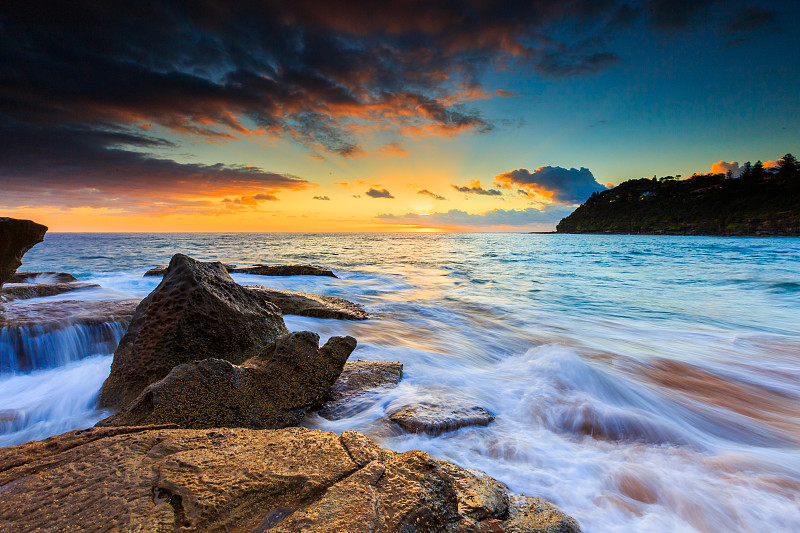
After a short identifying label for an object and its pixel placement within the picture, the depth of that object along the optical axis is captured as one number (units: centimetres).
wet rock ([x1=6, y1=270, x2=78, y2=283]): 1017
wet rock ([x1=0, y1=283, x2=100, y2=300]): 749
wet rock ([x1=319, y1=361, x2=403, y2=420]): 349
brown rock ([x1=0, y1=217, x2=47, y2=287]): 529
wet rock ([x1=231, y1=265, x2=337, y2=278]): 1455
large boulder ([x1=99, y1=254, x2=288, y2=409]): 352
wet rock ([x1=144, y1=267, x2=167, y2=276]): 1375
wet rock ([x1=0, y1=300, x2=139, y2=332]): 502
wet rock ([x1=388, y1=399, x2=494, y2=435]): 314
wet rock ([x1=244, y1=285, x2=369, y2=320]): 731
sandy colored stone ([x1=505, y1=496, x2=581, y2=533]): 180
